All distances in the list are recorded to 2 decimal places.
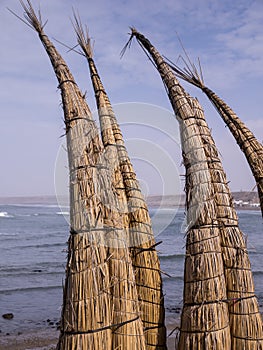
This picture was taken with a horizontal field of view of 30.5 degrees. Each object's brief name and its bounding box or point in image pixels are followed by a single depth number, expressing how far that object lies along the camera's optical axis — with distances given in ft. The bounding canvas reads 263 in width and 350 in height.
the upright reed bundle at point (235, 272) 12.50
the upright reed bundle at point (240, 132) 14.29
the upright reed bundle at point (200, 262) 11.91
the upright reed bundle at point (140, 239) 12.78
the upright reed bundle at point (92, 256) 9.61
